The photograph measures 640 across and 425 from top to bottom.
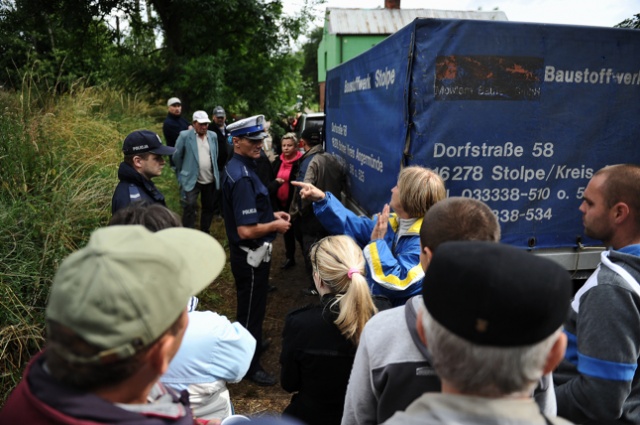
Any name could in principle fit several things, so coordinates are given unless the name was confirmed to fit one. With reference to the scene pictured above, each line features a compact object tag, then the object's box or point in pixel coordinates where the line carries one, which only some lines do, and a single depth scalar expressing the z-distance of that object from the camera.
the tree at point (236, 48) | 11.70
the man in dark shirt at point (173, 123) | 7.63
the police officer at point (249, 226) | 3.18
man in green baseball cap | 0.78
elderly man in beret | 0.85
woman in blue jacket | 2.25
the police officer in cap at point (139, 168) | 2.89
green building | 18.16
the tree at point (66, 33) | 10.56
